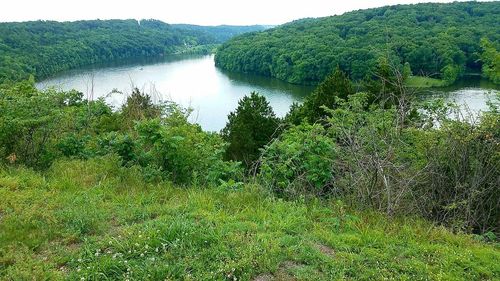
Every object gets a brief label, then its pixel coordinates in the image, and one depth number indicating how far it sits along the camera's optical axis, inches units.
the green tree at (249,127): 658.8
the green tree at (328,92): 731.4
